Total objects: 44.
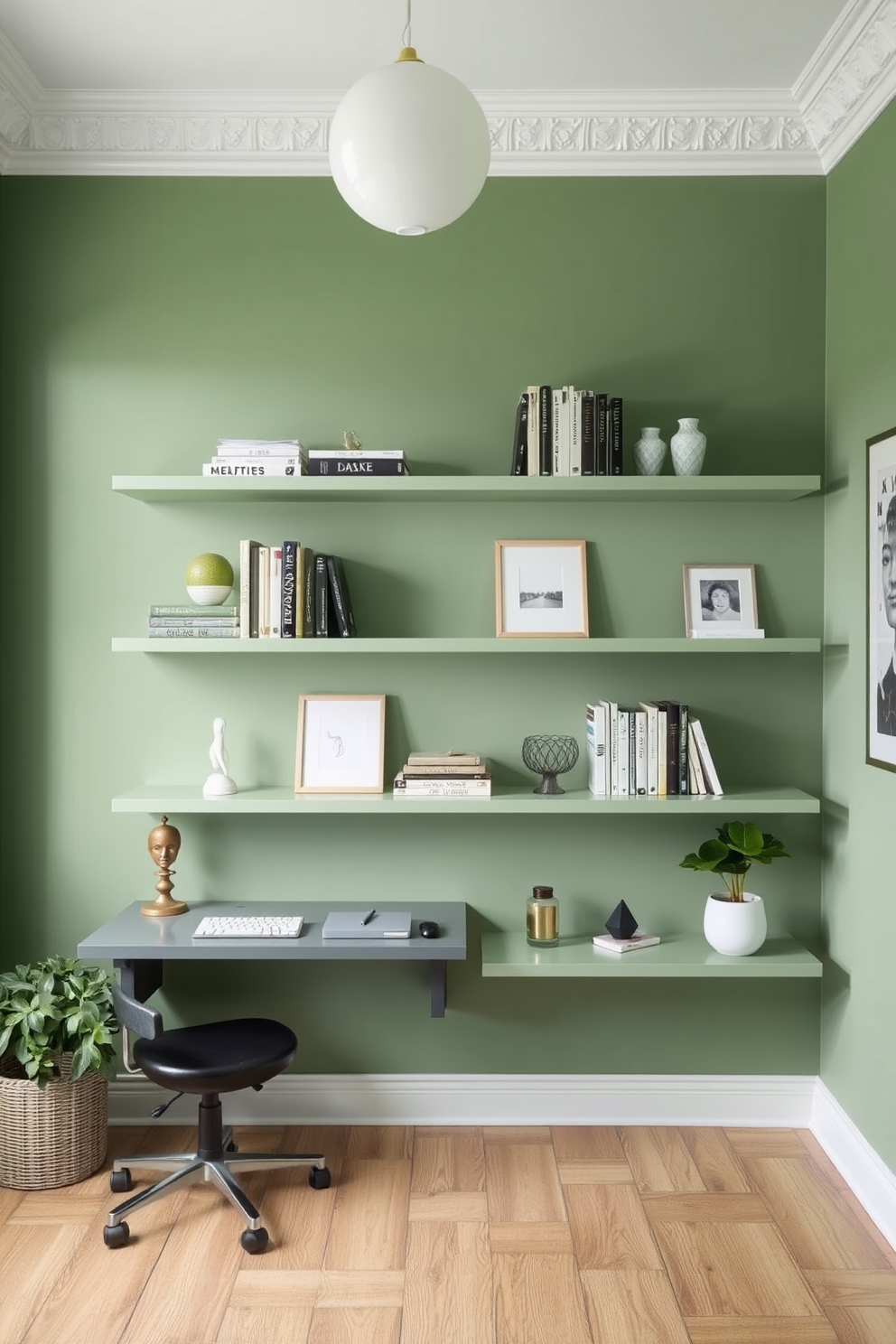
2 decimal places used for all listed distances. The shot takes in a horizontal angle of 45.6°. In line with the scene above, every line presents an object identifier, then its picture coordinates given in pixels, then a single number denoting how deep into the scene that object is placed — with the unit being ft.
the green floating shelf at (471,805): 9.29
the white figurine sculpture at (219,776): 9.60
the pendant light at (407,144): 5.35
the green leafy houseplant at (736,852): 9.29
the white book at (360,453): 9.36
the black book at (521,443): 9.45
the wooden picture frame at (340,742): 9.98
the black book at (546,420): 9.38
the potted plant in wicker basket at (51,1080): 8.91
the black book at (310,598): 9.49
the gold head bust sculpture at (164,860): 9.69
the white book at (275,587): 9.46
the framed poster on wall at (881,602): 8.43
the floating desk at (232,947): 8.85
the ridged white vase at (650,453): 9.58
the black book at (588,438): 9.37
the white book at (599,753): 9.59
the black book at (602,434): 9.41
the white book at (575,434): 9.37
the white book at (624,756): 9.58
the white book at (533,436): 9.36
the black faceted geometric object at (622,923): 9.62
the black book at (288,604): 9.39
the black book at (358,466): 9.37
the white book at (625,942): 9.57
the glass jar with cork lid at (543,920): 9.71
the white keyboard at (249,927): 9.07
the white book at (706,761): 9.53
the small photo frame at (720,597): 9.95
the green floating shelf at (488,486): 9.23
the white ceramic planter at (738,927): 9.37
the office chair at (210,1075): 8.13
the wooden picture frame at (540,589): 9.88
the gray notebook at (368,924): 9.01
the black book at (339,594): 9.44
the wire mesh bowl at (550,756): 9.78
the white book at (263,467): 9.39
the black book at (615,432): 9.44
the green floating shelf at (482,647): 9.35
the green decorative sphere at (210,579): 9.65
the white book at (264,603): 9.48
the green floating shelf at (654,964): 9.23
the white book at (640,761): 9.59
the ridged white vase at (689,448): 9.55
